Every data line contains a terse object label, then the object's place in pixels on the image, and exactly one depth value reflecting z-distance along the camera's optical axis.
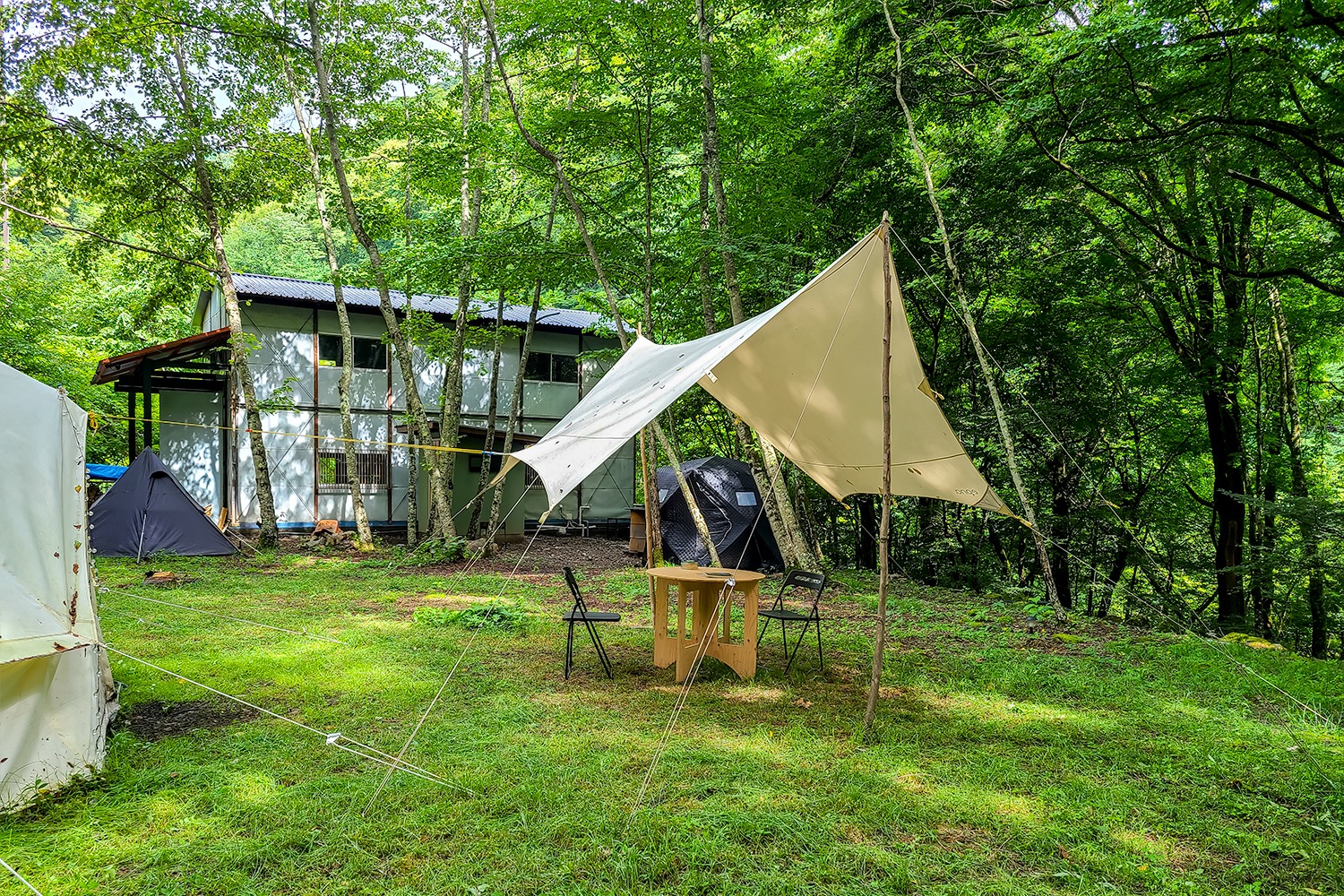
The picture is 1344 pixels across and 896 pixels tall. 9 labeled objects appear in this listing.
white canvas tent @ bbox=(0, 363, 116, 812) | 2.83
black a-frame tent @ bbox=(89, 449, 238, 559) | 10.13
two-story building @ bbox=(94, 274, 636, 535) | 13.37
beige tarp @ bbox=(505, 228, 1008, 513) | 4.25
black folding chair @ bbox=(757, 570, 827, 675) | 5.05
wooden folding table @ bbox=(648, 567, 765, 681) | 4.88
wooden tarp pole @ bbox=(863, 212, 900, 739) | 3.88
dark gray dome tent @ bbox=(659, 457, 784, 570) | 10.20
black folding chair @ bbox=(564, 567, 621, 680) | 4.88
